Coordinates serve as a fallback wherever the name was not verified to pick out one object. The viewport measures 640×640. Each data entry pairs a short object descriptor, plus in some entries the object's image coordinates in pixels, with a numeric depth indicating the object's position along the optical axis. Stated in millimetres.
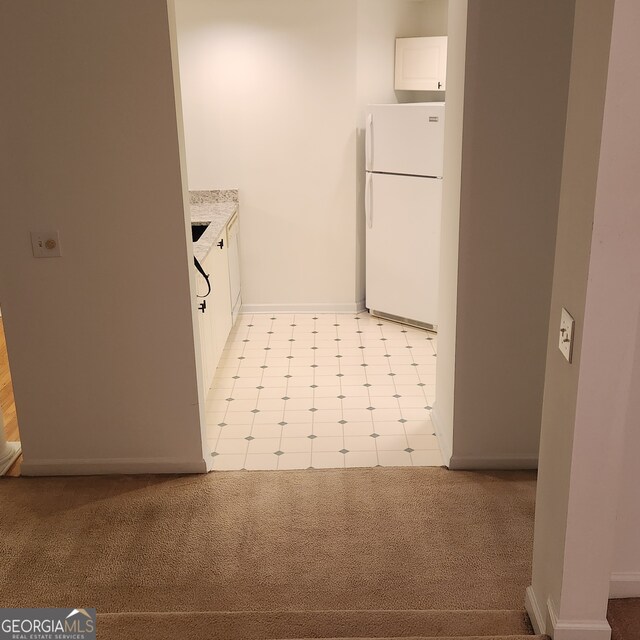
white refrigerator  5395
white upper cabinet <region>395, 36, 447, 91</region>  5688
